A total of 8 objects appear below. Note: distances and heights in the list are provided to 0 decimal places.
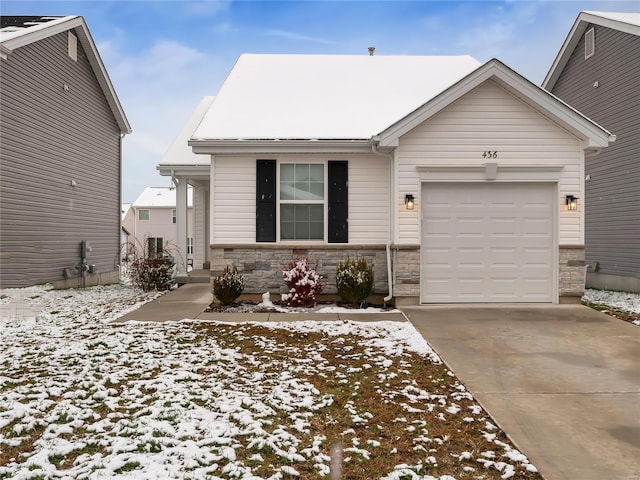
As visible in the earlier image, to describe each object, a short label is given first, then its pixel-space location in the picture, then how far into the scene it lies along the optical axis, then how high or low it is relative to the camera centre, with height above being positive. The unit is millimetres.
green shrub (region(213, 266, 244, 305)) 9016 -1007
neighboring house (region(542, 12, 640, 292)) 11883 +2703
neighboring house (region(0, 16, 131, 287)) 11516 +2319
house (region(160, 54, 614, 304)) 8953 +889
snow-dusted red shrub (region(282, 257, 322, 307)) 8984 -976
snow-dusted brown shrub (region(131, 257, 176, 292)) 12258 -1007
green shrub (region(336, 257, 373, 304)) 9008 -868
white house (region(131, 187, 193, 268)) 37969 +1499
